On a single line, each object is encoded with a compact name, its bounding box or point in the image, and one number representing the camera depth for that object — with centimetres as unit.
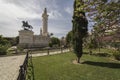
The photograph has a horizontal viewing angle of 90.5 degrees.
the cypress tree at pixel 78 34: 659
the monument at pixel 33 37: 1757
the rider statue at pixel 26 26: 1904
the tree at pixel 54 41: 2167
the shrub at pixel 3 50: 1082
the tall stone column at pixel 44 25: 2274
